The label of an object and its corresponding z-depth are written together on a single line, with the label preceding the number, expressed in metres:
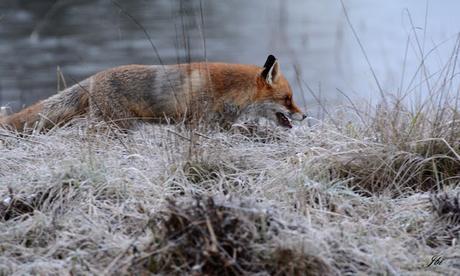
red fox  13.22
